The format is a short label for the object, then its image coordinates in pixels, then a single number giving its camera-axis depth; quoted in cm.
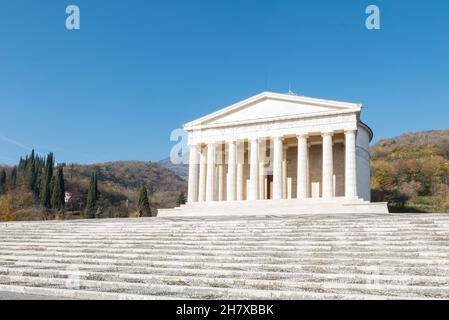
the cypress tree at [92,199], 6669
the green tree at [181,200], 6792
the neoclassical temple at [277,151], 3206
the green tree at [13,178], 8018
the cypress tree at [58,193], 6731
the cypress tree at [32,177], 7634
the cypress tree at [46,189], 6712
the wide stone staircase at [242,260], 947
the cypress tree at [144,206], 6500
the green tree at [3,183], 7803
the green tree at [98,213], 6488
